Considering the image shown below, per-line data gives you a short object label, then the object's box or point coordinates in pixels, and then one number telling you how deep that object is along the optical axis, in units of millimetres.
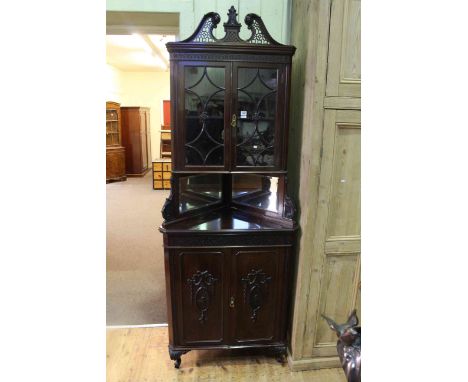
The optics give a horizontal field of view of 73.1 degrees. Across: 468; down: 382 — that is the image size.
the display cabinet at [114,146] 6586
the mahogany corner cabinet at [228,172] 1647
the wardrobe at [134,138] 7191
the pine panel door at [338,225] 1623
